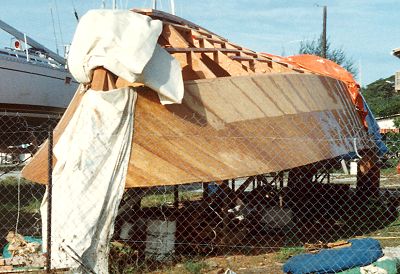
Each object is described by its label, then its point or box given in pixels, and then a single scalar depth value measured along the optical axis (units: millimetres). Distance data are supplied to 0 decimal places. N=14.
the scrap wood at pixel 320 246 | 8836
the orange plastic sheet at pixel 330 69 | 15297
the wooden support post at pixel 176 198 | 12484
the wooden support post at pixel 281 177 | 14805
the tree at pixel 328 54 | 44034
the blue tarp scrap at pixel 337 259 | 7566
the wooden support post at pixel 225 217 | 10305
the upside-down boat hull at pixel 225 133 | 8688
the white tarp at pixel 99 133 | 7902
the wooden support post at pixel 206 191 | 12695
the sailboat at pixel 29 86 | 16609
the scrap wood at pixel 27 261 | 7770
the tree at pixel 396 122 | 38997
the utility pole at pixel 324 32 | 37812
